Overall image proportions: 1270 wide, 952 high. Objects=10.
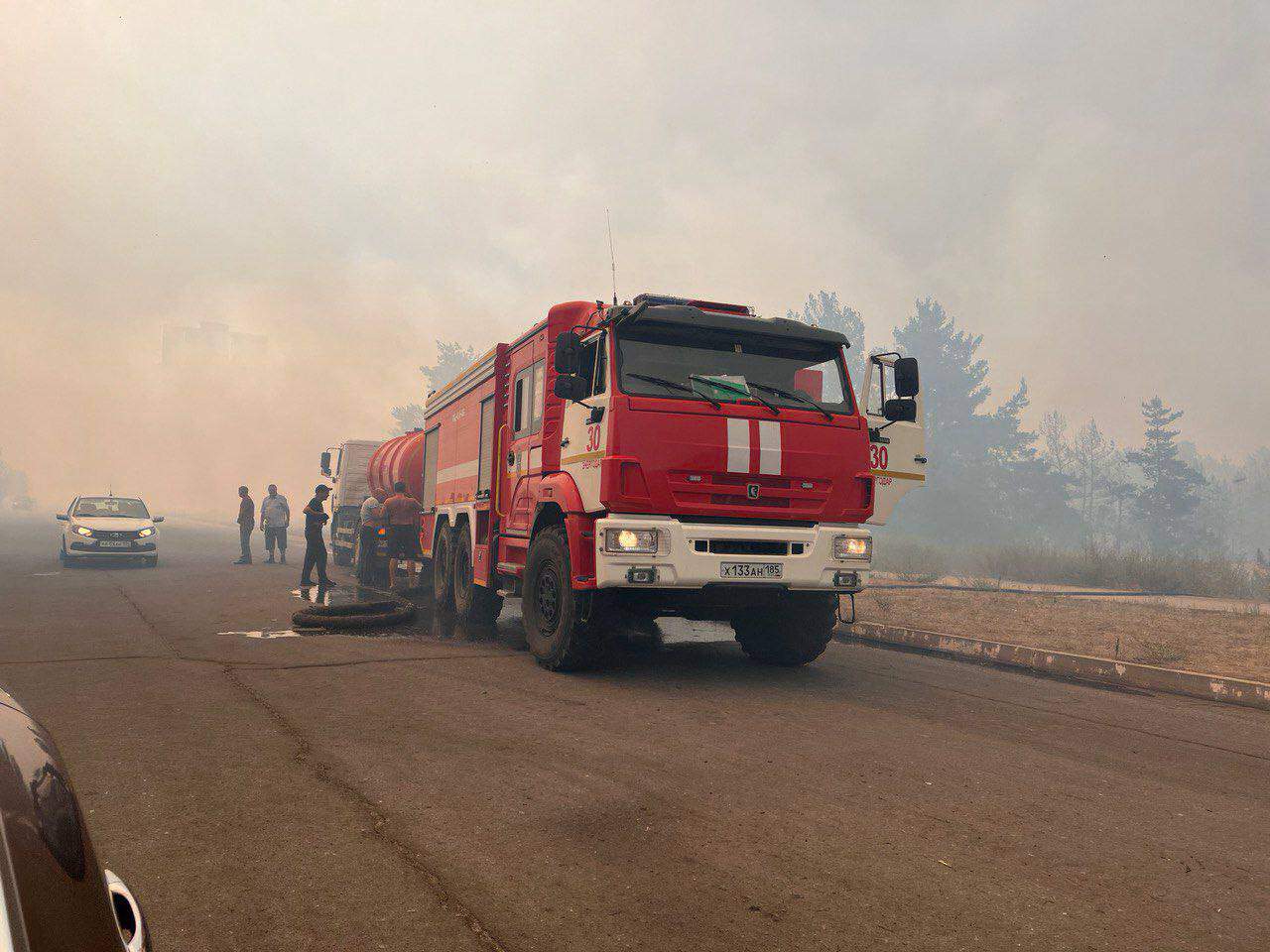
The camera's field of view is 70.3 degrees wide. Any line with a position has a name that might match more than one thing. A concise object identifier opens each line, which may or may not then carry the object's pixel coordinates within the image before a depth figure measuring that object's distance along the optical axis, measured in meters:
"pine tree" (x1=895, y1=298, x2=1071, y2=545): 55.06
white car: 19.02
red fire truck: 7.03
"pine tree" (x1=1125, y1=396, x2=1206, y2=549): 56.12
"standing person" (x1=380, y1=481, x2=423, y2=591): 15.73
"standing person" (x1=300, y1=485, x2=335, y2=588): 14.59
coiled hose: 10.13
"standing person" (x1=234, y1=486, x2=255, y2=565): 21.50
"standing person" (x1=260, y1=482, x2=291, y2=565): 21.41
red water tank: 16.91
